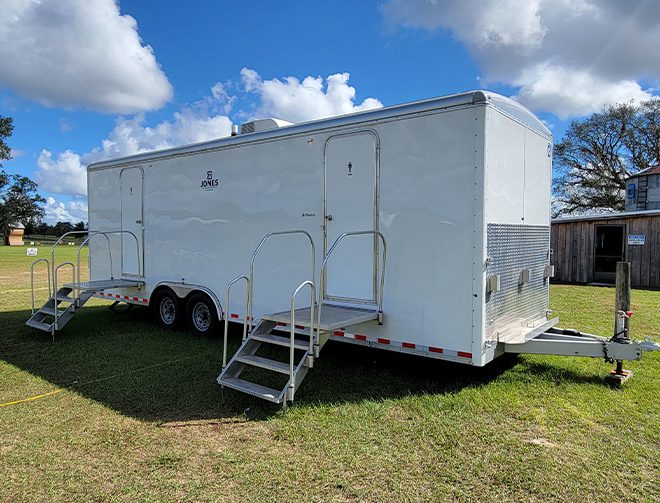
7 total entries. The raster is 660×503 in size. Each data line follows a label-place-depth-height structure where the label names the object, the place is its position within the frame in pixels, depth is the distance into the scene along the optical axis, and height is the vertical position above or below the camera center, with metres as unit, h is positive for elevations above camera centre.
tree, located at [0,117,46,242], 62.41 +4.09
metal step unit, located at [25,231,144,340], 7.56 -0.98
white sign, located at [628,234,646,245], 15.08 +0.07
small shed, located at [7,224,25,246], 51.62 -0.09
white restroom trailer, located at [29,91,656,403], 4.70 +0.17
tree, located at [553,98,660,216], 33.91 +6.15
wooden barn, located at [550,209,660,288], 15.02 -0.18
